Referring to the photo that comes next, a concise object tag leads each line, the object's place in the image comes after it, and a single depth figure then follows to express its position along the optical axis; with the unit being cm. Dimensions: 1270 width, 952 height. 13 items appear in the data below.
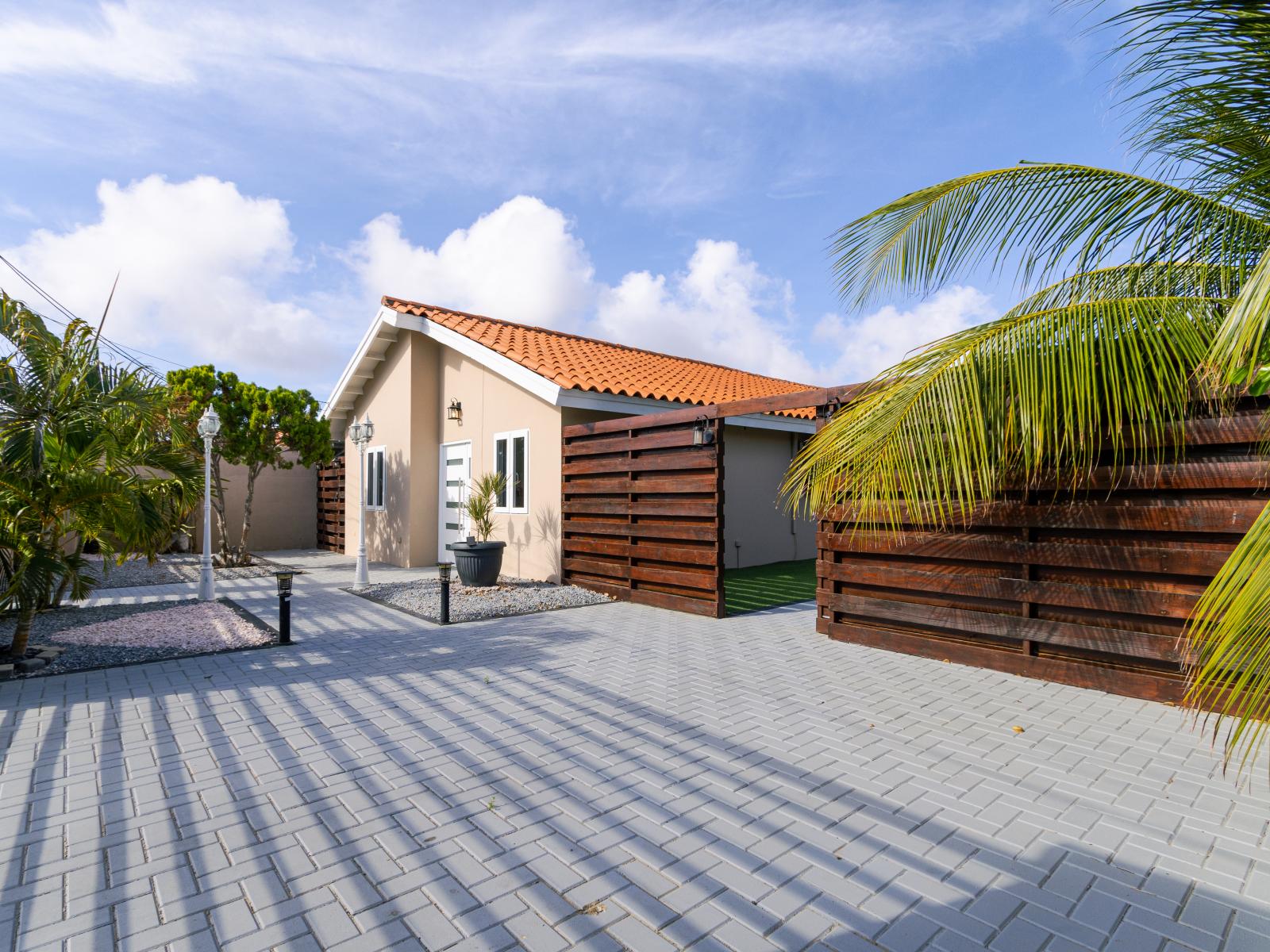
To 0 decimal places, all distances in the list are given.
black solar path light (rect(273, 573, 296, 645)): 685
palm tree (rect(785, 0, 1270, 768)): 346
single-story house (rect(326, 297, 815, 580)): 1066
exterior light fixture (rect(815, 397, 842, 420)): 666
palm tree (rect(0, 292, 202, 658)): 570
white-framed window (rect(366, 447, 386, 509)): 1499
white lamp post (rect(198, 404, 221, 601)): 951
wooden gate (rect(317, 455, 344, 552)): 1709
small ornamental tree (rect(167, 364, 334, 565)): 1283
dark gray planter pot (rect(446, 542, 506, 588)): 1010
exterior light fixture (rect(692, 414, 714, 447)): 794
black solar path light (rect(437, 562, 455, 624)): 775
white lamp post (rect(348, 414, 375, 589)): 1070
